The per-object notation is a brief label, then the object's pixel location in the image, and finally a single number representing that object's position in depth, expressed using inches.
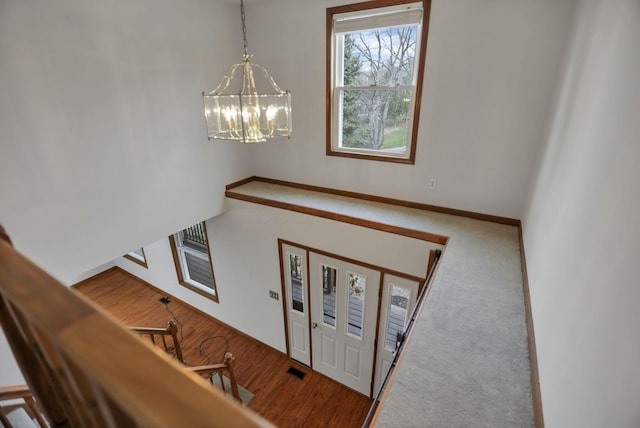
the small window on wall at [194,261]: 199.9
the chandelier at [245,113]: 87.8
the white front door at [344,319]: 144.4
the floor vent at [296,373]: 171.6
